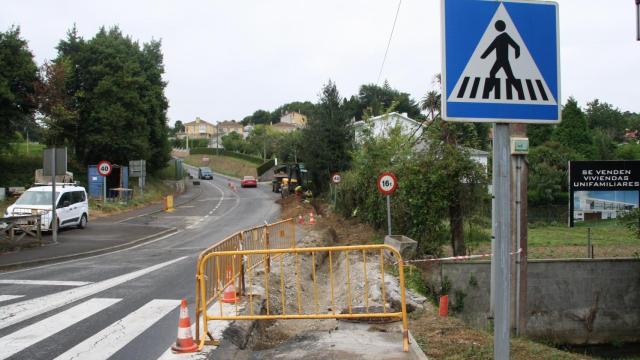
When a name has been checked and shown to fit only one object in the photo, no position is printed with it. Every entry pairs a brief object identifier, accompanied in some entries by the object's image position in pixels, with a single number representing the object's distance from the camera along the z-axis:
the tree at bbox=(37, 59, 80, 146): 37.34
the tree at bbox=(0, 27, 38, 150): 35.03
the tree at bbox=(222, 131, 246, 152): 117.00
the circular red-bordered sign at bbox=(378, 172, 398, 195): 14.98
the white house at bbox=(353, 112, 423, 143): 25.71
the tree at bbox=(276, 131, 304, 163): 73.26
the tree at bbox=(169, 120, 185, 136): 194.45
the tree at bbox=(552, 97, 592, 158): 55.78
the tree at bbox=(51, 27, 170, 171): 41.94
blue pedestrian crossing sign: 2.99
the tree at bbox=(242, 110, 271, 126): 193.09
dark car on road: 81.12
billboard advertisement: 21.59
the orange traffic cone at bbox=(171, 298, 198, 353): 6.15
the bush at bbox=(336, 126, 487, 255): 14.98
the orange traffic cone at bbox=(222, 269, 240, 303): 8.33
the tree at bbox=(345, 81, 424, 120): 97.62
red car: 65.25
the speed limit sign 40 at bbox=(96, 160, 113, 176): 29.81
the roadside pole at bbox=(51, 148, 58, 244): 17.17
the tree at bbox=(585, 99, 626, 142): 94.12
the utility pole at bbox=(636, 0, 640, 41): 10.00
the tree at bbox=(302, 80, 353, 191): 39.31
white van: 20.70
